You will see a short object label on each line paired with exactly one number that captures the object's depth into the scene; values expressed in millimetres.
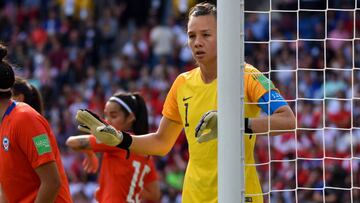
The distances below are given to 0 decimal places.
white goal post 8648
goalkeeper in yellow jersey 9406
